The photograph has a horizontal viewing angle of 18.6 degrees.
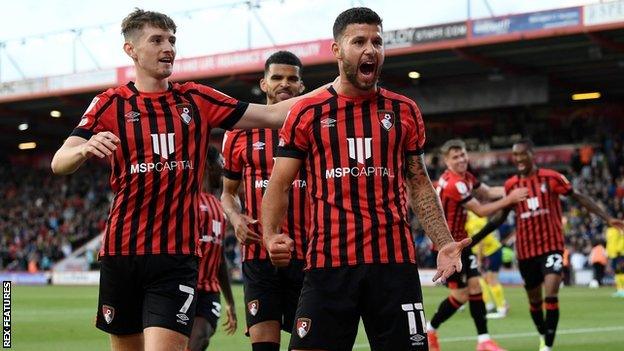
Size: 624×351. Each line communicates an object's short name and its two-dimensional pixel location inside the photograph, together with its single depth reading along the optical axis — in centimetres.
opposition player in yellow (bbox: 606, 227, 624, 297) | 4363
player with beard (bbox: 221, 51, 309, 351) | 1334
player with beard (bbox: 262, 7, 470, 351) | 952
